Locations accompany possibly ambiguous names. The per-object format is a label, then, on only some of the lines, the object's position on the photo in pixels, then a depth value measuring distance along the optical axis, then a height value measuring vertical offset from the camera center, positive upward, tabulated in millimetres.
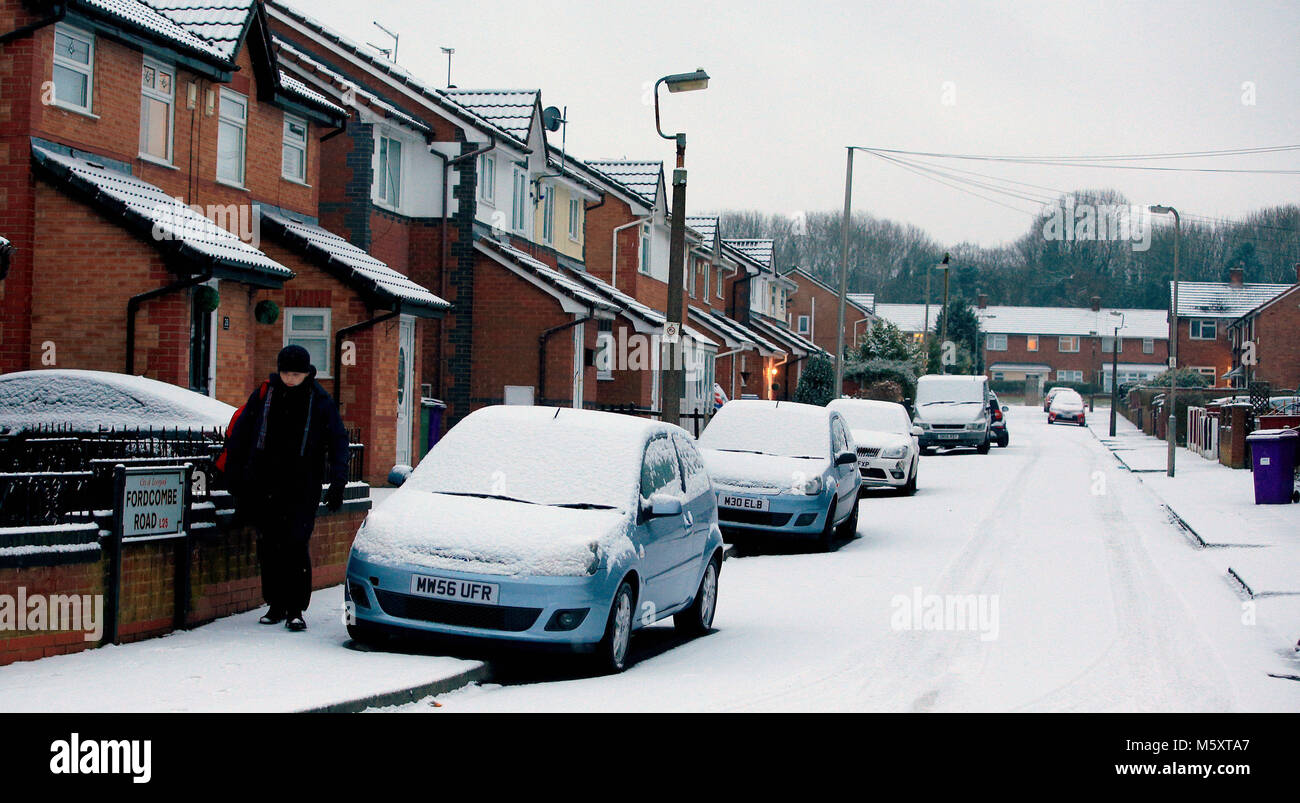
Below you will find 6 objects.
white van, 39656 -272
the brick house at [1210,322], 97375 +6163
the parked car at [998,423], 43094 -604
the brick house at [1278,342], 78750 +3939
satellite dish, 39219 +8041
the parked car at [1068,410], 67625 -208
